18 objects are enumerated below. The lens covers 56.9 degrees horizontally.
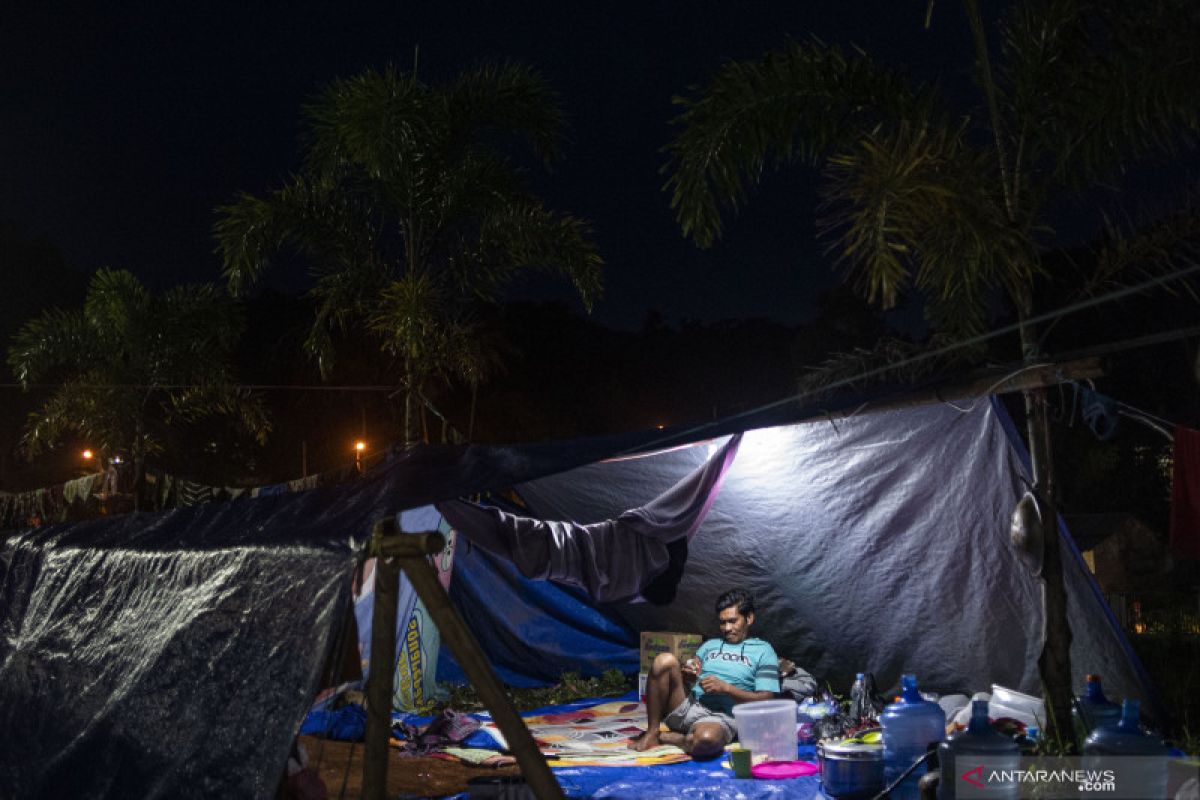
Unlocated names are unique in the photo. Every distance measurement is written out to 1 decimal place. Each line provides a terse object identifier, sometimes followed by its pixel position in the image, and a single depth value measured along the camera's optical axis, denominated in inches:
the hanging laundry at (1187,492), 255.0
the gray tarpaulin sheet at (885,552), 289.4
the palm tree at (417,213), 378.0
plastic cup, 252.1
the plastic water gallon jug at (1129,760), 174.7
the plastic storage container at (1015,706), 258.2
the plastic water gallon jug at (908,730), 228.7
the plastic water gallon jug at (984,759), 183.2
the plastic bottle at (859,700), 292.0
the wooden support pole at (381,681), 162.7
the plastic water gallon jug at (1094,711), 210.7
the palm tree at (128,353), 548.7
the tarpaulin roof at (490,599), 193.0
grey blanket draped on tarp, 275.7
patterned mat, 274.7
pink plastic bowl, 251.9
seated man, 288.8
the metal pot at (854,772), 223.9
